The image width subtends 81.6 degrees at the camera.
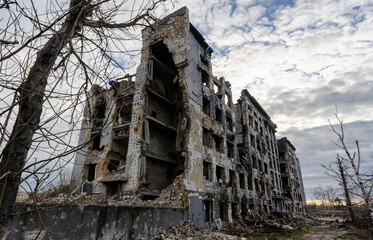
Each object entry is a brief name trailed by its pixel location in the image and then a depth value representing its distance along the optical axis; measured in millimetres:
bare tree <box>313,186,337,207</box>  67075
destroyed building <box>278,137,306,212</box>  34344
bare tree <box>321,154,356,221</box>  17819
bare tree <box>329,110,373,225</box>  7324
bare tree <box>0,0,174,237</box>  1750
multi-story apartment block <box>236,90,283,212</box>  21906
